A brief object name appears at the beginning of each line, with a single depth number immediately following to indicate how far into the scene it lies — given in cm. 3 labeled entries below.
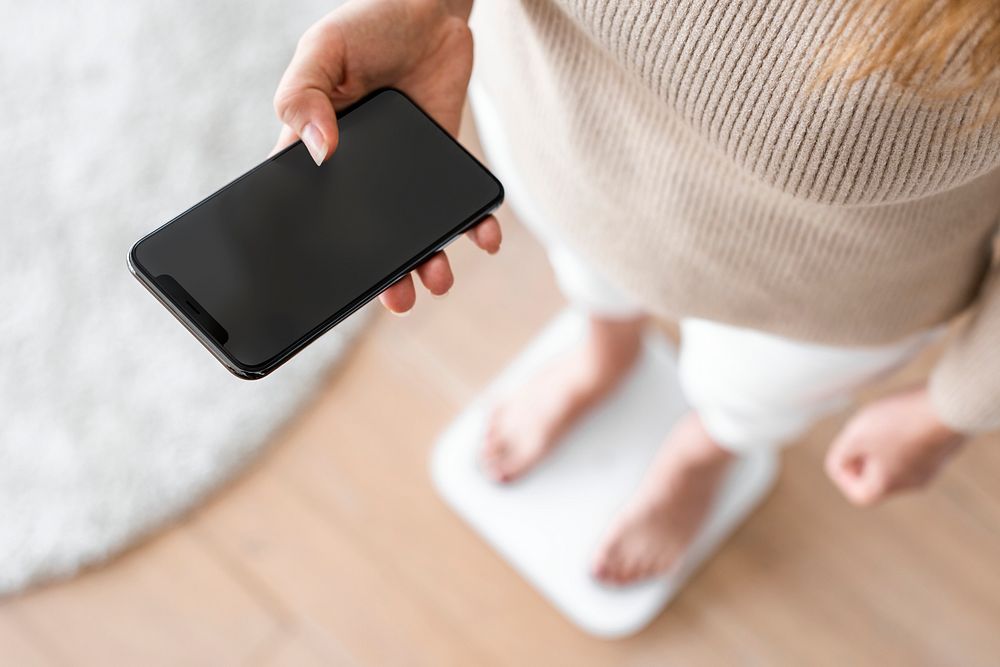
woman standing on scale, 40
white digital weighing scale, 98
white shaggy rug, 100
